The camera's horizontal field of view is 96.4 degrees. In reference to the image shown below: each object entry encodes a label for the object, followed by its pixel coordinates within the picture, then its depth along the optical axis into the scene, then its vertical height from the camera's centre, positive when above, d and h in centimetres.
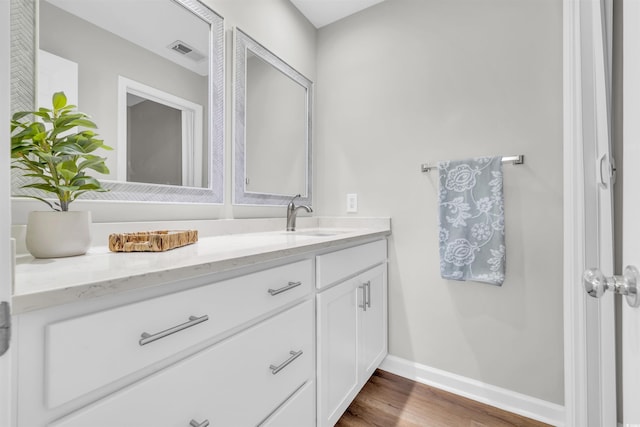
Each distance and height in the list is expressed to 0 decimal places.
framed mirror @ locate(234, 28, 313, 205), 156 +55
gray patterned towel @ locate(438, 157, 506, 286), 146 -3
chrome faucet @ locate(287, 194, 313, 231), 169 +0
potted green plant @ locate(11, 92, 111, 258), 74 +13
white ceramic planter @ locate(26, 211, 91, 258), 74 -5
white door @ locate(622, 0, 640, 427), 41 +3
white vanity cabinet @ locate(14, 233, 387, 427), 47 -30
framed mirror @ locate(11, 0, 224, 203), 90 +51
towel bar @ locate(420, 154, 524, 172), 143 +28
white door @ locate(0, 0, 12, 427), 29 +2
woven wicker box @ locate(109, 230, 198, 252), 84 -8
